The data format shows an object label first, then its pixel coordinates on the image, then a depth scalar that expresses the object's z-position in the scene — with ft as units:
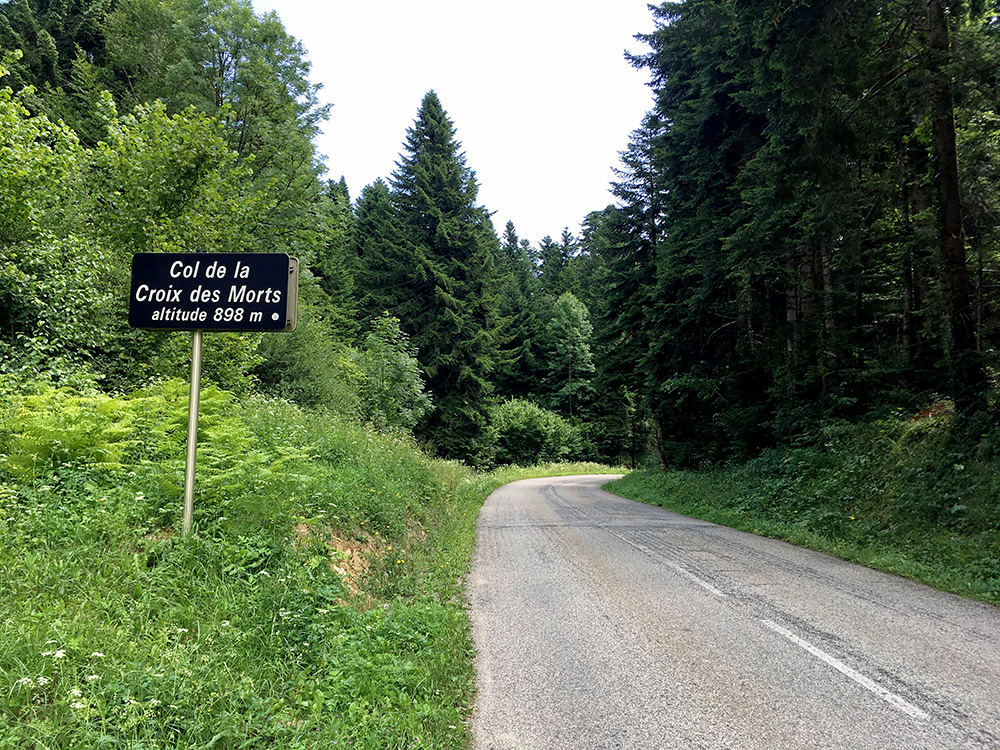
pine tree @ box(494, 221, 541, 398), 175.83
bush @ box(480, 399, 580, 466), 138.82
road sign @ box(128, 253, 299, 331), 15.80
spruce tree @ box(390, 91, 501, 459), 99.66
